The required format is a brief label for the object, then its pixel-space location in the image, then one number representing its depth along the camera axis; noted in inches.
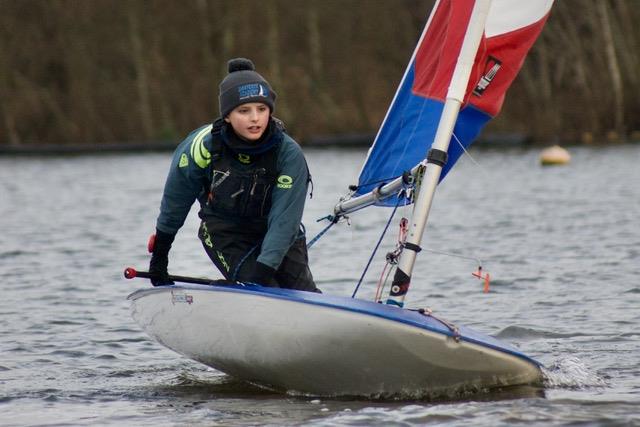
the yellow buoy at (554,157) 2235.1
